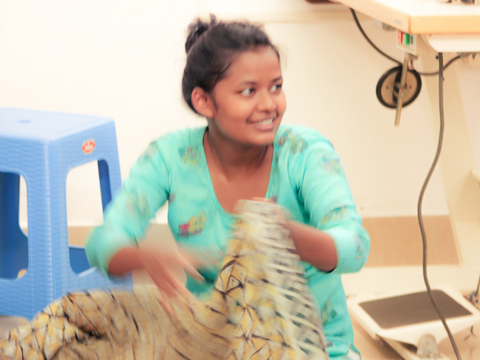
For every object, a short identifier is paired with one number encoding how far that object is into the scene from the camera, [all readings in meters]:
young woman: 2.33
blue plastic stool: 2.85
